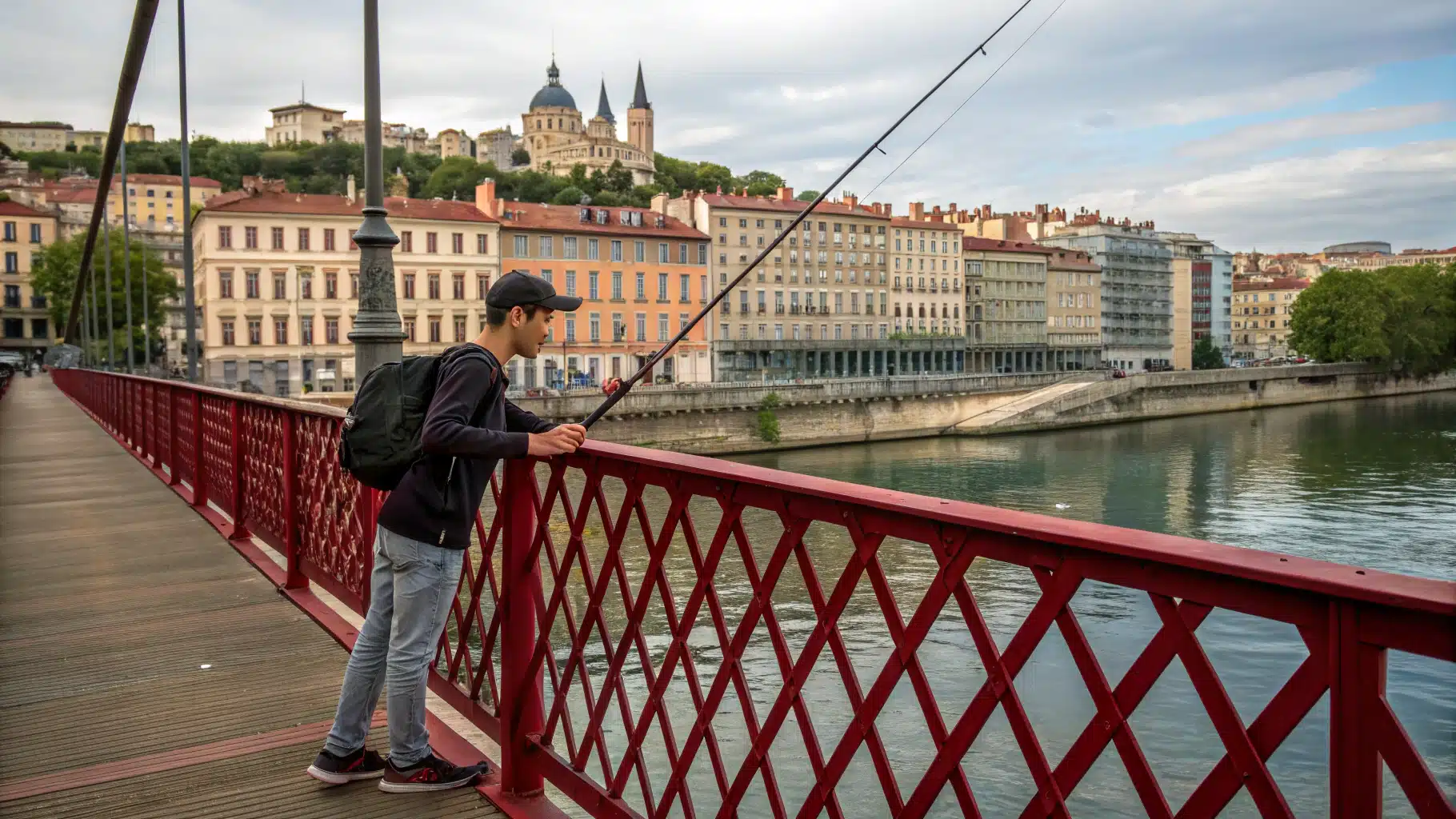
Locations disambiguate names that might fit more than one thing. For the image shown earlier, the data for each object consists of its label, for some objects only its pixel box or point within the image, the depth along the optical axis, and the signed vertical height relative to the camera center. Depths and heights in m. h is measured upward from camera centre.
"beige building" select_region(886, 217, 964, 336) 81.75 +4.29
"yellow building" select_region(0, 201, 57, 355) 89.06 +5.58
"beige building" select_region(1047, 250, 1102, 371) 94.44 +2.13
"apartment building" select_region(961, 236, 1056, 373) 87.69 +2.56
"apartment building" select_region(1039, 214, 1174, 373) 101.69 +4.28
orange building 59.56 +3.27
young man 2.98 -0.49
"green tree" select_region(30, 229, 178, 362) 60.72 +3.51
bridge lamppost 5.64 +0.30
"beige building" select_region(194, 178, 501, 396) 53.56 +3.00
